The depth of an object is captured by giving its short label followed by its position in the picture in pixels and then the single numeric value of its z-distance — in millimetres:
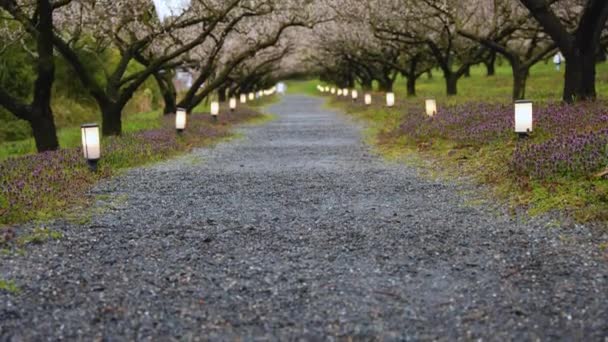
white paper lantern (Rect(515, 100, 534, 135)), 11562
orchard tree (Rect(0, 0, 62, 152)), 14695
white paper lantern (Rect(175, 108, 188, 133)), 18125
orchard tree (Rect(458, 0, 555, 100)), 23094
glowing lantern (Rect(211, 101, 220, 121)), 26203
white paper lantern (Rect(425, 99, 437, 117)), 18898
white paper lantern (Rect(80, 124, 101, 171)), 11391
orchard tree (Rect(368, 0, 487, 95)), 24828
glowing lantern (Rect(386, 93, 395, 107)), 26594
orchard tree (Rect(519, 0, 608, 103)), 14477
